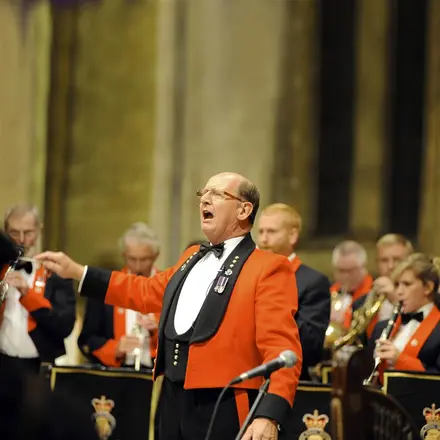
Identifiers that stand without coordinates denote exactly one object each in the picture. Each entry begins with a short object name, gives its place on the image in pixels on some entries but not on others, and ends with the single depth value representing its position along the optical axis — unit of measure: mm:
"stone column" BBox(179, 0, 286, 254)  21797
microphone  7828
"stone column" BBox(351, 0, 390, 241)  21281
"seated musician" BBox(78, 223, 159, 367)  13133
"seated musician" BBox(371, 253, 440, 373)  11687
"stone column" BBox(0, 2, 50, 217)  22297
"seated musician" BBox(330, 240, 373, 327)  15758
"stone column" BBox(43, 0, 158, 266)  23250
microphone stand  7746
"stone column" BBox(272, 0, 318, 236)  21797
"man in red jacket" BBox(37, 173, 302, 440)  8750
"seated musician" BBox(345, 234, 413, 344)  14430
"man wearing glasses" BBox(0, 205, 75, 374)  11734
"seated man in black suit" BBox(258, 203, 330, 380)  11633
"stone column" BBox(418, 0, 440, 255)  19953
